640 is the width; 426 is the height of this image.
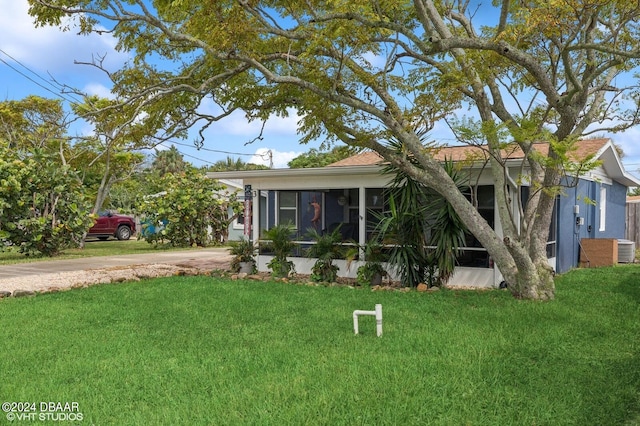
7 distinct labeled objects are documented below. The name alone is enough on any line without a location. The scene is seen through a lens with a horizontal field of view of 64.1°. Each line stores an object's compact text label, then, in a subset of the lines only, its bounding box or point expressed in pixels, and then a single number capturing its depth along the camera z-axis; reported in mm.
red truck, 24438
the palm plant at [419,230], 9281
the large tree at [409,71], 7414
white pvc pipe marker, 5516
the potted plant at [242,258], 11938
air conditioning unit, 13852
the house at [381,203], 10438
